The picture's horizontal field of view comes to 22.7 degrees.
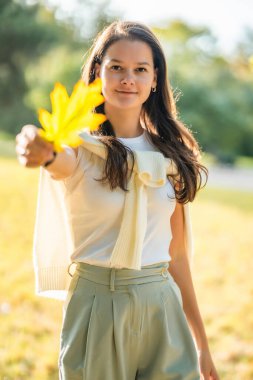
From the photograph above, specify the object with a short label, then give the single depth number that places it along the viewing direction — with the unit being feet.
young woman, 5.35
